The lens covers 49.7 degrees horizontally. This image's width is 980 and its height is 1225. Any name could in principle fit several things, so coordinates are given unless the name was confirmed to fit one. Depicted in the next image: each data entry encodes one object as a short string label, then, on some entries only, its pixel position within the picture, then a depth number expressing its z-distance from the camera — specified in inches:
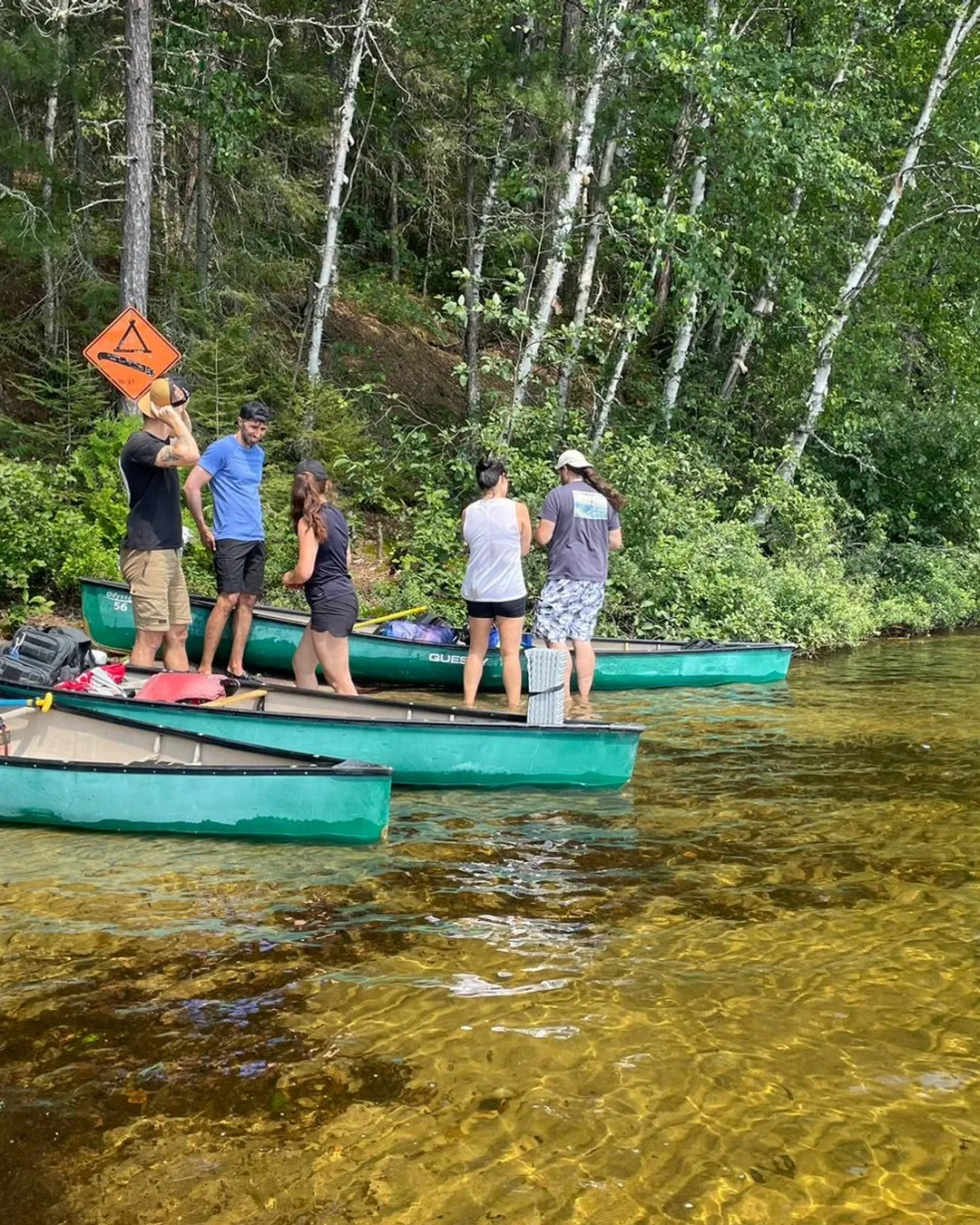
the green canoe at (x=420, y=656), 400.8
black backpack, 281.9
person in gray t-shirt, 339.3
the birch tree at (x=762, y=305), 663.8
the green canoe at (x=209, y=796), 212.5
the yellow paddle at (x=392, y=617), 437.7
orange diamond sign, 390.0
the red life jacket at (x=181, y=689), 281.6
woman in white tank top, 315.6
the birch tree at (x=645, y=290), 600.1
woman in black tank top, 288.2
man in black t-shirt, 295.3
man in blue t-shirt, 337.4
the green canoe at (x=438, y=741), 258.2
